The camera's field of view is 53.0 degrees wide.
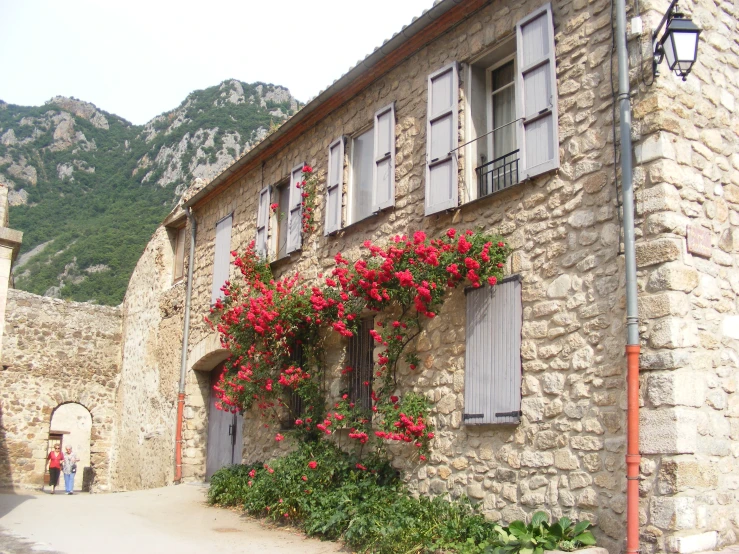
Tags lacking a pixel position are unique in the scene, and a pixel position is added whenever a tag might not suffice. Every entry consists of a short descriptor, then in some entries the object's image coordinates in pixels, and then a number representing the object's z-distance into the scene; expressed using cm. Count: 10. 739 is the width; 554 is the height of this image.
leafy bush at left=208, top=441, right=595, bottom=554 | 553
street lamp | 522
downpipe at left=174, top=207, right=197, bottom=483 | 1249
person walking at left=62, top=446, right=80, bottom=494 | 1678
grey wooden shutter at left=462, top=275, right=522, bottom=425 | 633
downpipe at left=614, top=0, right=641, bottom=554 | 502
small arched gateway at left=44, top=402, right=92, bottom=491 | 2723
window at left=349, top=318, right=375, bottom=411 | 849
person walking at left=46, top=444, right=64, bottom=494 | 1740
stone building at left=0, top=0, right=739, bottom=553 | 525
